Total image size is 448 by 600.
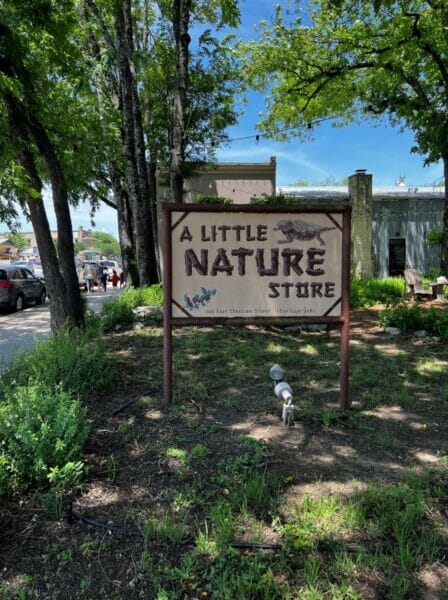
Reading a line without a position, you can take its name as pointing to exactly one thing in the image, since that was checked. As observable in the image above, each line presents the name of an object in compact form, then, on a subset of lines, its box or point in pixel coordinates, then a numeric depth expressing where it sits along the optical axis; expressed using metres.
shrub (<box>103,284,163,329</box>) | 8.57
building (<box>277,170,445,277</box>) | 17.83
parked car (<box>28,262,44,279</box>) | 26.23
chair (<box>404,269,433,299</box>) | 11.47
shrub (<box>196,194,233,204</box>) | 16.12
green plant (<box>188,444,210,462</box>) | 3.17
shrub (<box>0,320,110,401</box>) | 4.32
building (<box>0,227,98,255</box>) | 139.15
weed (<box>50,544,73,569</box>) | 2.20
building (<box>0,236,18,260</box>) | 76.12
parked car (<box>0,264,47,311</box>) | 15.23
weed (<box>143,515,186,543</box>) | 2.31
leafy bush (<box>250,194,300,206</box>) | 13.43
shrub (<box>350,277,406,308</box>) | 11.30
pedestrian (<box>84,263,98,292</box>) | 24.62
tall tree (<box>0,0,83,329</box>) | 5.71
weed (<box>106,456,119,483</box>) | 2.95
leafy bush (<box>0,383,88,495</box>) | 2.73
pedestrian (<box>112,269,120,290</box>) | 28.53
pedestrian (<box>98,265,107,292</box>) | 25.33
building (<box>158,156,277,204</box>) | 20.42
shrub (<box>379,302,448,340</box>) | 7.09
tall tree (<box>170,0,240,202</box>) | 9.70
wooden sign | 4.07
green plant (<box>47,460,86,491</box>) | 2.66
